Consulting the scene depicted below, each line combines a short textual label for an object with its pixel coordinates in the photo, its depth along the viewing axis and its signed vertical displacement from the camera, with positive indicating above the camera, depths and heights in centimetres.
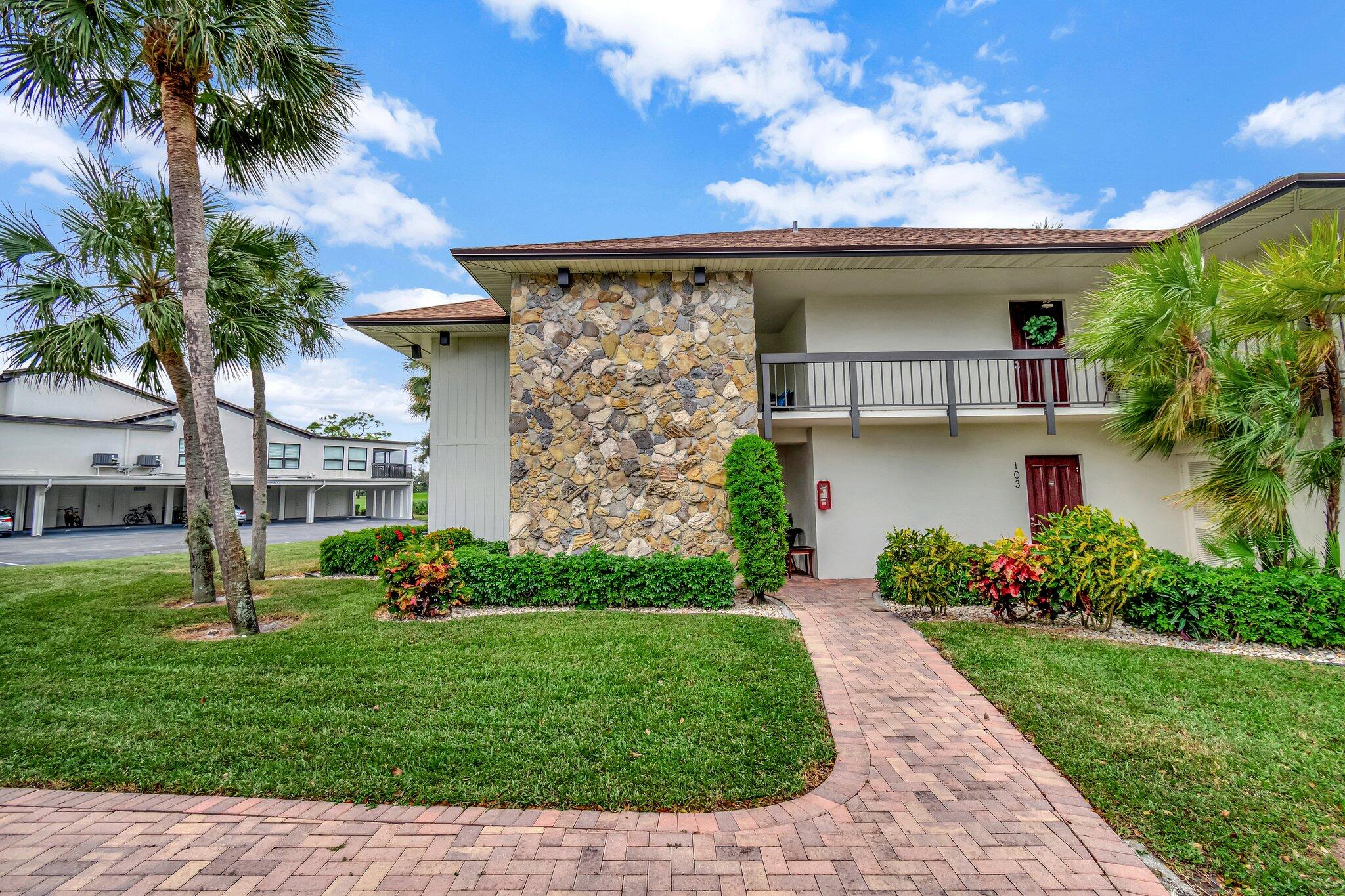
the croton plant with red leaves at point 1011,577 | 609 -112
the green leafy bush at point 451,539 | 869 -80
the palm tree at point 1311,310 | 548 +178
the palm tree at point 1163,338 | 614 +169
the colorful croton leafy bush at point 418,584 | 675 -117
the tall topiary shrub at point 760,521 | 737 -49
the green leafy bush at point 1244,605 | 530 -136
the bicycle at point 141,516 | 2828 -88
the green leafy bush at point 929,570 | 656 -110
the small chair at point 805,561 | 951 -143
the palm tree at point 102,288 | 673 +283
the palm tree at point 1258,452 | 577 +26
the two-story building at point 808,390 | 839 +170
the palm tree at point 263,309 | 779 +313
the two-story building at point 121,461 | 2330 +195
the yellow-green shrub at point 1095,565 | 576 -95
